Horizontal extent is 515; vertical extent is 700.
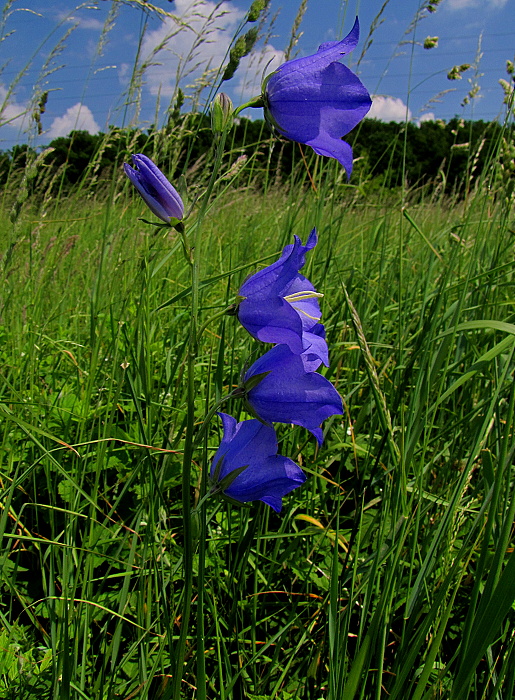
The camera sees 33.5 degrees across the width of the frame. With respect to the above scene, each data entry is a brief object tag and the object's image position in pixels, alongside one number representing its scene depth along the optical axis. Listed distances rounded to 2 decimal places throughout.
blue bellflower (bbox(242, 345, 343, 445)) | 0.29
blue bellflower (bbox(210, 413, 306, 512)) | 0.30
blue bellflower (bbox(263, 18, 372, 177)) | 0.29
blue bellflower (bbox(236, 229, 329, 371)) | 0.28
